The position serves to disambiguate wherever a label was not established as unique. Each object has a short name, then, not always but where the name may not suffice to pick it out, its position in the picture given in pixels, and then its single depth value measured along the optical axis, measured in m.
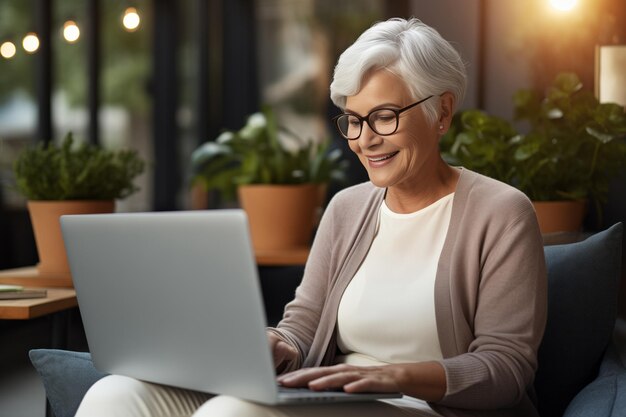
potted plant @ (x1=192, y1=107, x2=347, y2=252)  3.62
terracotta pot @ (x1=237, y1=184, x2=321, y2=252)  3.62
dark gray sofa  2.17
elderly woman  1.76
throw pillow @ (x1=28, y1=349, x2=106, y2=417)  2.02
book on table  2.33
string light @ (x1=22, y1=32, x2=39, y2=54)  4.01
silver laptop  1.47
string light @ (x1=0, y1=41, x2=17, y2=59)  3.81
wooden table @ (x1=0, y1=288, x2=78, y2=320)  2.21
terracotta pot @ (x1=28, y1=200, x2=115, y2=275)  2.77
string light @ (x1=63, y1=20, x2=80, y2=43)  3.67
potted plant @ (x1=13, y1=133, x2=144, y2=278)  2.78
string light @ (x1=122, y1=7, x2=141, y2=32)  3.79
